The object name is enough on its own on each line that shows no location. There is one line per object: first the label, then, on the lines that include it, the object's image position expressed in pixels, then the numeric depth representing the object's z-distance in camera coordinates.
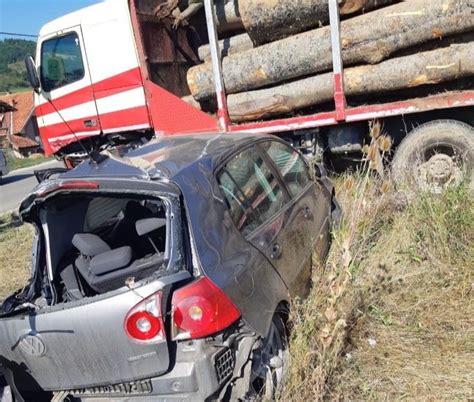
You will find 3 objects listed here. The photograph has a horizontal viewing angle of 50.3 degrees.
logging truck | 5.64
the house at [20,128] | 35.06
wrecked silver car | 2.50
